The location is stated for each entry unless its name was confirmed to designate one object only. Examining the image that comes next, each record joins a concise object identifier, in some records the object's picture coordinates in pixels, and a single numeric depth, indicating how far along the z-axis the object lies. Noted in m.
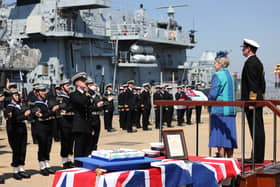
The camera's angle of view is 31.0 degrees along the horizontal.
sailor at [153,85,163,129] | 19.67
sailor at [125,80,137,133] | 18.42
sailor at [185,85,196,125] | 20.80
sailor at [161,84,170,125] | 20.02
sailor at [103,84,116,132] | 18.04
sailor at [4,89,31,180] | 8.01
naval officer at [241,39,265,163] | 5.94
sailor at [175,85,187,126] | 20.90
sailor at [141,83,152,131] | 18.80
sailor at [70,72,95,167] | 7.25
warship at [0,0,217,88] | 25.04
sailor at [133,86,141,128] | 18.95
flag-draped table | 3.97
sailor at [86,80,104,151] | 7.94
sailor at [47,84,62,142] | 10.29
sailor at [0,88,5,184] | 7.84
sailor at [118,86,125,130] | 18.81
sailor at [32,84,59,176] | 8.46
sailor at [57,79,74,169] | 9.05
